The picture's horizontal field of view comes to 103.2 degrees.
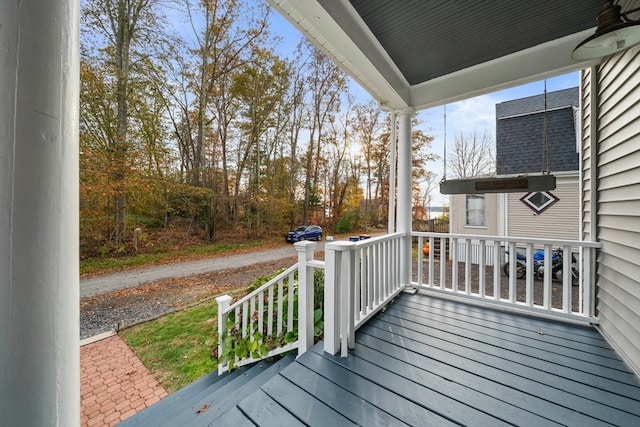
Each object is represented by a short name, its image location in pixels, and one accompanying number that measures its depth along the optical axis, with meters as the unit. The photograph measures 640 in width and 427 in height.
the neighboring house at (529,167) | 5.70
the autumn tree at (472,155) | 8.18
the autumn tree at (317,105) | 8.71
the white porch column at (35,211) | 0.57
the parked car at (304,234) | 8.91
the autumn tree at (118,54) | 5.60
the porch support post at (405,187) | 3.15
